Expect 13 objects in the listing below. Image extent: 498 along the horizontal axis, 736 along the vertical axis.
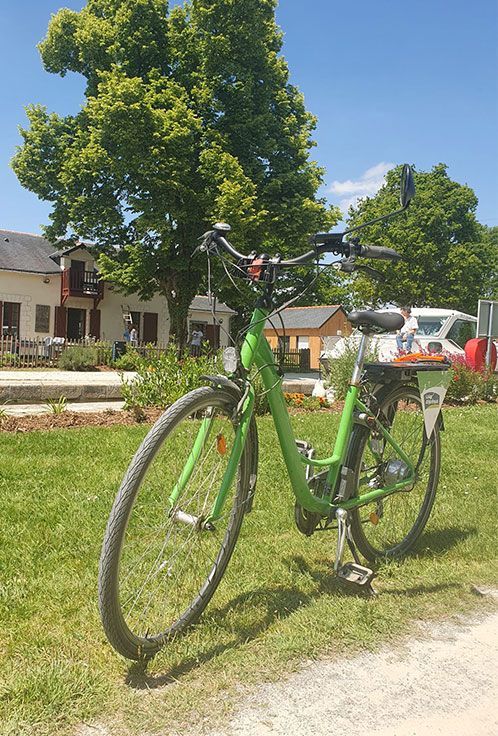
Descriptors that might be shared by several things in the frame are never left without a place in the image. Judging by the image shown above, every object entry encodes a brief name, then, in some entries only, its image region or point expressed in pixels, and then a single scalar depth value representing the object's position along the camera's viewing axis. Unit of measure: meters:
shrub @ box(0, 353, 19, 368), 23.34
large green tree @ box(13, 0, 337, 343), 22.61
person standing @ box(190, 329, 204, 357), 27.82
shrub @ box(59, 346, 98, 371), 23.91
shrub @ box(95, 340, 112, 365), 25.45
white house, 33.50
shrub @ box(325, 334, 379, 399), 11.66
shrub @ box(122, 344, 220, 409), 8.66
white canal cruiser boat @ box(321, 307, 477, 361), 15.99
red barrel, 13.65
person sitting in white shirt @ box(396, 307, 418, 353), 14.10
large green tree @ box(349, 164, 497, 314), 45.78
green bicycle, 2.30
